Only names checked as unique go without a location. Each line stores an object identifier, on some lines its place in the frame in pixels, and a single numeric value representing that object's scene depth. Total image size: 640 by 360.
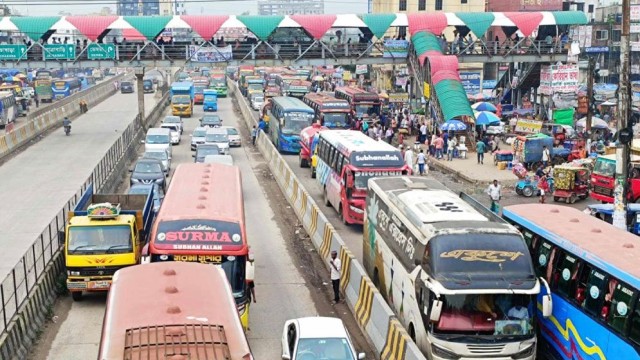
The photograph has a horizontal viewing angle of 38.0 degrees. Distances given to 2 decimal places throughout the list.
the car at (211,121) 59.38
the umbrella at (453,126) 48.93
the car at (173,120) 58.47
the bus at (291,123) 49.62
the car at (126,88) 112.94
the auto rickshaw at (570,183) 35.19
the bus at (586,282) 14.10
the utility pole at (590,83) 47.53
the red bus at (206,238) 18.02
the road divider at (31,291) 17.61
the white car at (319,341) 15.75
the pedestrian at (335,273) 21.52
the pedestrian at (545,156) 41.50
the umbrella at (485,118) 52.25
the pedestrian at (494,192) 32.72
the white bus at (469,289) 15.45
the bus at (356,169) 29.06
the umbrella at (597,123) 50.97
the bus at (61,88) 101.94
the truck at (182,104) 74.88
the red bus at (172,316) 11.58
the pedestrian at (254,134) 55.84
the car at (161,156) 41.39
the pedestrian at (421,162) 41.09
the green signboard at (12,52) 55.66
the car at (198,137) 51.01
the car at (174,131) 55.91
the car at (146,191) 30.70
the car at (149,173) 35.91
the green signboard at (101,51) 56.47
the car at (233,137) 54.20
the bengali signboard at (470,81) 67.00
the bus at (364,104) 60.34
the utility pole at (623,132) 23.69
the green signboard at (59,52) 56.44
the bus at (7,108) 68.14
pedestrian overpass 57.28
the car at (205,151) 40.79
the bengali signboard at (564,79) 51.53
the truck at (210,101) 80.00
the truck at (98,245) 20.88
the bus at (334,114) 50.81
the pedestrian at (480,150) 44.44
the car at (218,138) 47.94
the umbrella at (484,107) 58.07
